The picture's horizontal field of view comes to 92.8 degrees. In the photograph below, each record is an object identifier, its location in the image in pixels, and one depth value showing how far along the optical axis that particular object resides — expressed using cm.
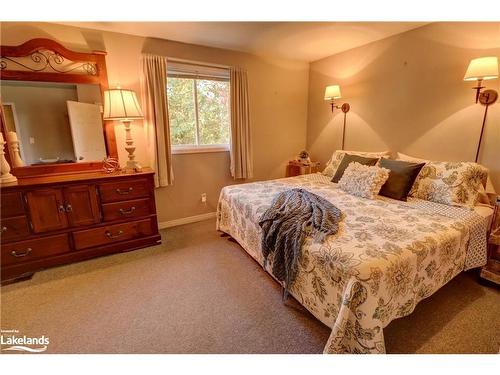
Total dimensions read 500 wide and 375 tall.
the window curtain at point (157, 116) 271
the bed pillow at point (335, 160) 294
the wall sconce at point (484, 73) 189
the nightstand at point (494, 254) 179
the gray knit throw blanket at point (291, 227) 156
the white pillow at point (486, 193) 206
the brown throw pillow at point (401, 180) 216
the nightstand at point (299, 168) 364
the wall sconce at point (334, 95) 317
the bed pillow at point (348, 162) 260
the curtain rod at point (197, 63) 284
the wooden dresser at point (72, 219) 202
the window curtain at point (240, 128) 322
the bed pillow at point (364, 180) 222
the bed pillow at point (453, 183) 196
